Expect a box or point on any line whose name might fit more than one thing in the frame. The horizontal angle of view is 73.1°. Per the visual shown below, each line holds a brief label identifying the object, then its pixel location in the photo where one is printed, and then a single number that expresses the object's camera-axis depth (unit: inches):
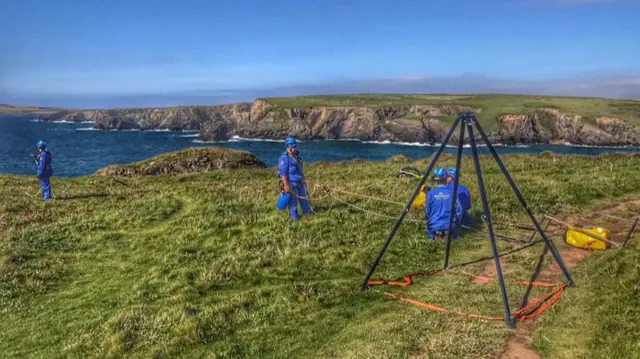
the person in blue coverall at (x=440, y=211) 574.9
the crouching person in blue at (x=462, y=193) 596.5
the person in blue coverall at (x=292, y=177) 682.2
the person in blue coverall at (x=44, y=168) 989.2
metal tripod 366.0
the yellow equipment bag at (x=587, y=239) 533.3
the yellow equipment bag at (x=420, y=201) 731.4
